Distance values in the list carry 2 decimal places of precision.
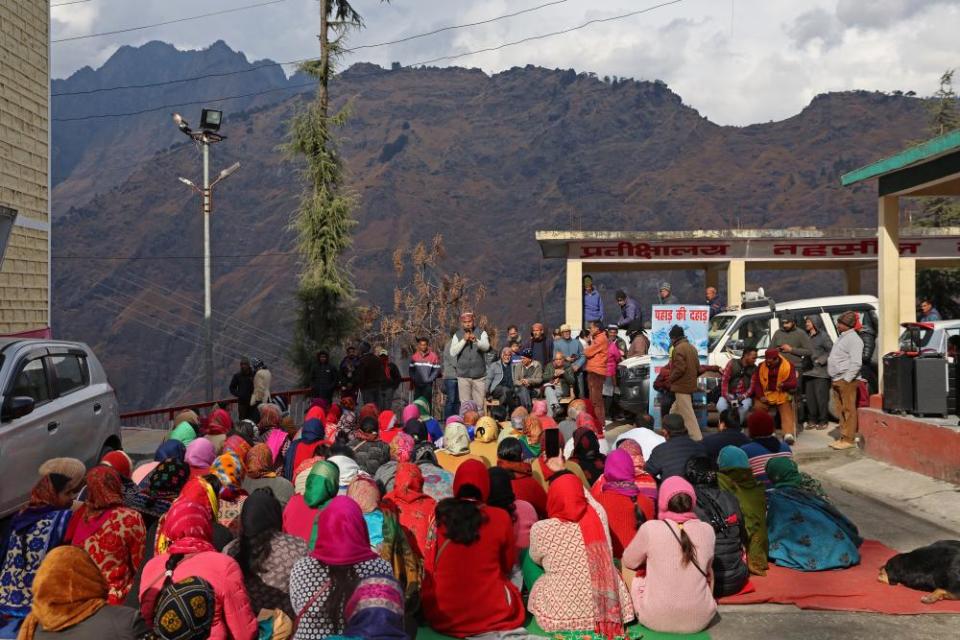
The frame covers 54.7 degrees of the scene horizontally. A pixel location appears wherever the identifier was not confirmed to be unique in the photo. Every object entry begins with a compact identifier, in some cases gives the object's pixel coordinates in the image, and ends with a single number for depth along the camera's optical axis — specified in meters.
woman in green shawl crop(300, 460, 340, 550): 6.84
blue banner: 15.09
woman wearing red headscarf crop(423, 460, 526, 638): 6.11
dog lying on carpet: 6.79
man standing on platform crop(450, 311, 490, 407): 16.03
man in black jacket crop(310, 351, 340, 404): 17.72
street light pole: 22.16
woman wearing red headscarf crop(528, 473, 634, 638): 6.33
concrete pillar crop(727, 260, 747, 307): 23.48
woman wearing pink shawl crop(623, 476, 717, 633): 6.35
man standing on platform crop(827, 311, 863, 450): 13.26
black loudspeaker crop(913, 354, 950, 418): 12.01
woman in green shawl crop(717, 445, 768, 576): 7.57
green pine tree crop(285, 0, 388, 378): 23.42
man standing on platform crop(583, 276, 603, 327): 18.95
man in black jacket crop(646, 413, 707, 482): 8.21
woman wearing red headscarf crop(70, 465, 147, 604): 6.02
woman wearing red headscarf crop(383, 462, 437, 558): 7.05
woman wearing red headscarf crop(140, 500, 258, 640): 4.86
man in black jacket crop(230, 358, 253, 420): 17.12
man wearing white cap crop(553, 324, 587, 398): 15.98
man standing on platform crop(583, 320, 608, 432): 15.38
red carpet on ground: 6.78
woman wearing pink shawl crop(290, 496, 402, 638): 4.96
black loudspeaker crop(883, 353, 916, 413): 12.30
